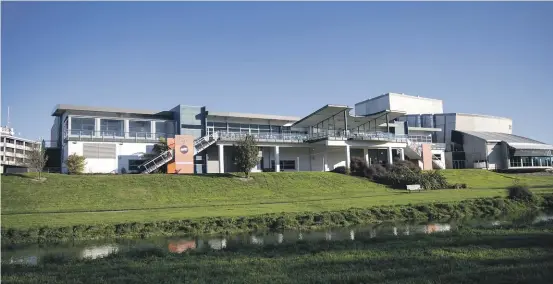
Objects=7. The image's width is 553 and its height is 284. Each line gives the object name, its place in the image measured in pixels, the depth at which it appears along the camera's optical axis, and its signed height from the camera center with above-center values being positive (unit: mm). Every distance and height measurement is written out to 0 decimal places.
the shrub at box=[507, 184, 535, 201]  31766 -2177
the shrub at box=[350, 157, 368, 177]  49531 +311
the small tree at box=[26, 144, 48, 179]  32425 +1558
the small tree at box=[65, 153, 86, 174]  39594 +1276
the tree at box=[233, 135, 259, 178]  40594 +1737
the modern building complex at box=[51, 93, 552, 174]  46031 +3952
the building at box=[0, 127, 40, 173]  80750 +6995
